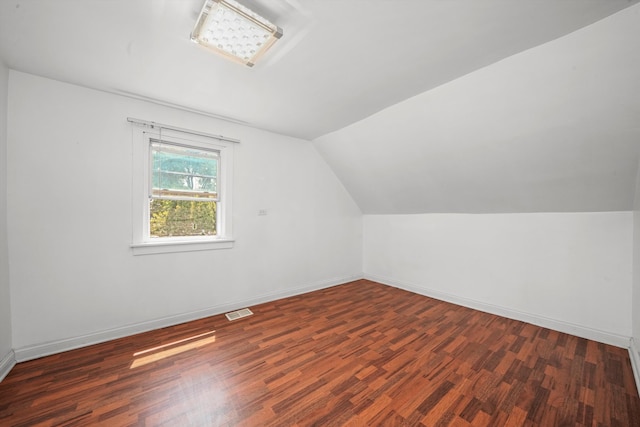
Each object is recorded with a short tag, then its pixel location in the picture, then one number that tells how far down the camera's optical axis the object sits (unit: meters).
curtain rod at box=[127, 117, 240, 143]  2.60
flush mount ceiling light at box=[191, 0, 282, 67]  1.48
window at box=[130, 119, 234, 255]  2.68
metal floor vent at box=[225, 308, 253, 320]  3.06
